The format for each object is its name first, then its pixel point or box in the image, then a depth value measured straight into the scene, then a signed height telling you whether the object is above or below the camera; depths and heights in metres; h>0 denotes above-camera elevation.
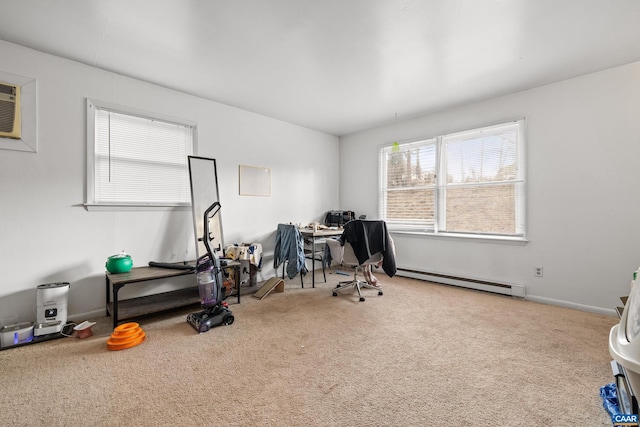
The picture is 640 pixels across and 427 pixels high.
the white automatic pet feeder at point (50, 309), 2.34 -0.85
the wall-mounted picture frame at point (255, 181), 4.01 +0.52
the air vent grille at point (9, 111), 2.37 +0.94
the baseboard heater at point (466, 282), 3.42 -0.99
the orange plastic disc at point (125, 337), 2.17 -1.04
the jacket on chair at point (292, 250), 3.67 -0.52
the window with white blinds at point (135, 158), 2.85 +0.66
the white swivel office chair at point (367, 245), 3.32 -0.40
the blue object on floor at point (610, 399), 1.41 -1.05
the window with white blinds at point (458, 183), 3.53 +0.45
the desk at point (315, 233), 3.98 -0.31
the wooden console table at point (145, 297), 2.50 -0.94
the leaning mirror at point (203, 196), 3.30 +0.23
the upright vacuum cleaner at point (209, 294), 2.58 -0.79
